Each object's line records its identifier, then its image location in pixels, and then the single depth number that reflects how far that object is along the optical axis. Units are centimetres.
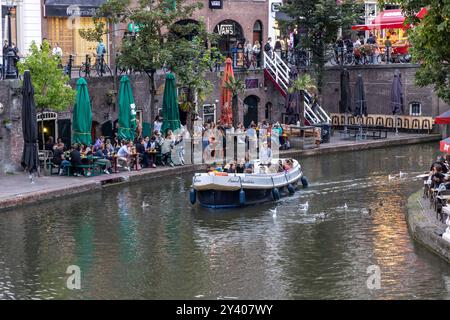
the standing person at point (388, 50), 6091
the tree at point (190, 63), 4638
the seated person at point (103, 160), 4147
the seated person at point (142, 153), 4344
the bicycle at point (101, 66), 4822
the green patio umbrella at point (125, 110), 4422
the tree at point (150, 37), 4559
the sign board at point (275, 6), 6247
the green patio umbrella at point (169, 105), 4664
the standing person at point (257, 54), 5812
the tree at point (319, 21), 5616
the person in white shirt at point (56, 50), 4816
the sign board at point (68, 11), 5127
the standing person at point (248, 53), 5712
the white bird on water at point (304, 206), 3633
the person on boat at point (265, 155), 3969
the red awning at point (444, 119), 3662
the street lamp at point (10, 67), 4181
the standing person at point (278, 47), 5950
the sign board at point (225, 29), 6125
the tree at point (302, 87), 5372
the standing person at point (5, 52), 4175
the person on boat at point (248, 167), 3721
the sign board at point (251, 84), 5719
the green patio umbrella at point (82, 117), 4209
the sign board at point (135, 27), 4668
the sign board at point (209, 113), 5506
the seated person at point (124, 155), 4253
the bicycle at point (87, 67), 4696
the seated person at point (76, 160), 4053
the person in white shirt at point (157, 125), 4766
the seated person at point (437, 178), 3366
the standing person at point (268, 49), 5828
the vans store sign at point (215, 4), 5959
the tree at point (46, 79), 4056
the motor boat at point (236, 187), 3591
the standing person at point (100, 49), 4944
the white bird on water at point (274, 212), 3514
